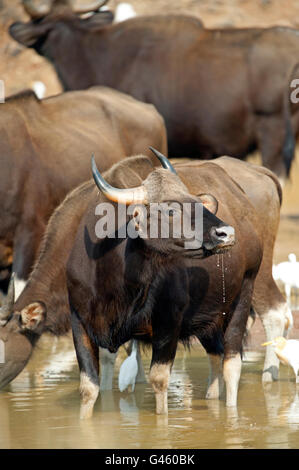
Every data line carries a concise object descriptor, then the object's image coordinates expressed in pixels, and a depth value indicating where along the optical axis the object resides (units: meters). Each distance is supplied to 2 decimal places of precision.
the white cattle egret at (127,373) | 15.51
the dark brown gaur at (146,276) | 13.36
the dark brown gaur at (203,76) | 24.53
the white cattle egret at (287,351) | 15.76
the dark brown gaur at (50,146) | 18.17
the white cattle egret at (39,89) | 32.31
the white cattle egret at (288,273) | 21.12
